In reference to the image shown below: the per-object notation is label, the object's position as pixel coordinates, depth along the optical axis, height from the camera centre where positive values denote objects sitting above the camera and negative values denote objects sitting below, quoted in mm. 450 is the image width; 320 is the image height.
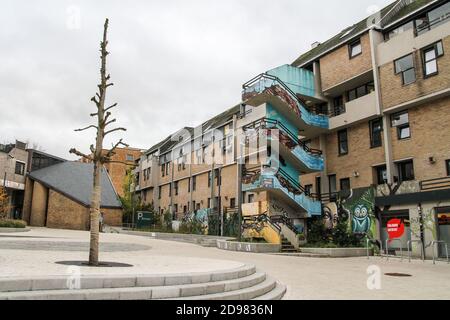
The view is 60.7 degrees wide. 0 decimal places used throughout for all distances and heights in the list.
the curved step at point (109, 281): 6133 -928
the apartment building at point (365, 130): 19406 +5951
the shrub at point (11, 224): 26781 +308
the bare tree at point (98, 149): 9297 +1957
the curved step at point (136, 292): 5977 -1095
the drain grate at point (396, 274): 12078 -1453
